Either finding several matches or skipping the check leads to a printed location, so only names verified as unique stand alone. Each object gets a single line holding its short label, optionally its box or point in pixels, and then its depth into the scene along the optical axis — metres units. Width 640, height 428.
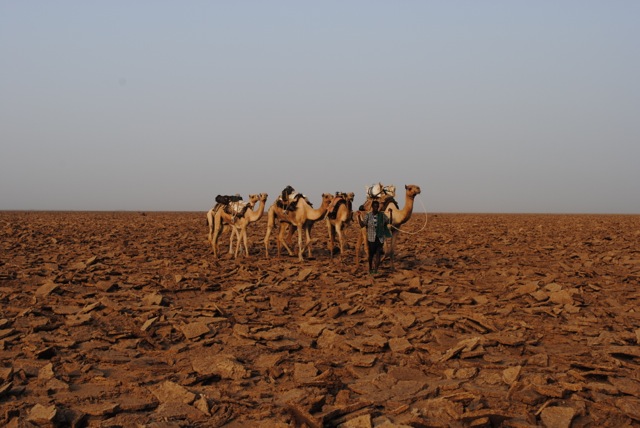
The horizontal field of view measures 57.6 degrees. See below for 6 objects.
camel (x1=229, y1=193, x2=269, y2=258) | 19.34
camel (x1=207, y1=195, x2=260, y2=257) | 19.53
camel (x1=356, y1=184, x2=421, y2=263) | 16.08
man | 15.00
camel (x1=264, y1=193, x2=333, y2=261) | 18.38
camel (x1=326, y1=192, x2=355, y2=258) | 17.77
